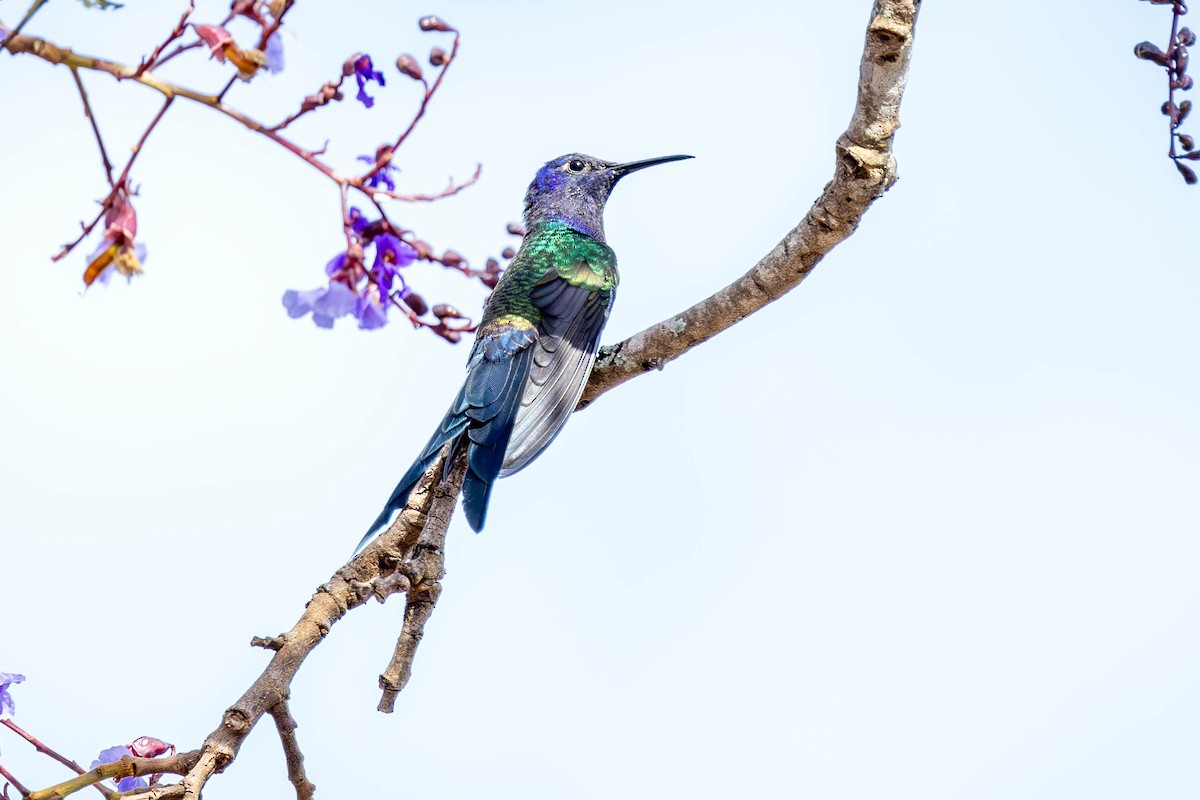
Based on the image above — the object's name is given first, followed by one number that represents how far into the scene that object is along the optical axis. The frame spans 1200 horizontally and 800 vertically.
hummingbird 8.17
